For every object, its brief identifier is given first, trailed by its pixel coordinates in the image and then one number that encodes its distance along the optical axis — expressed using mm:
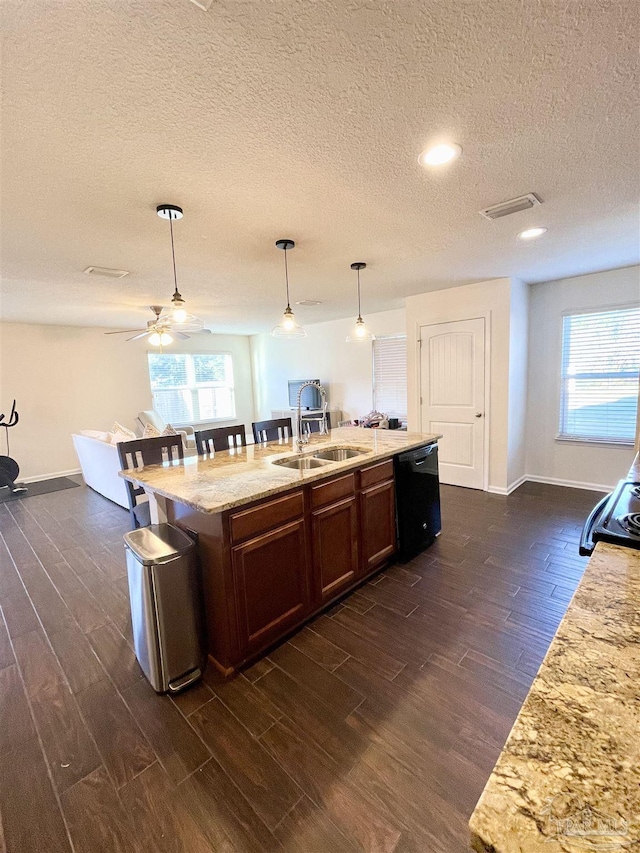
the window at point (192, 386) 7360
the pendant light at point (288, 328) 2996
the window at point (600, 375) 4066
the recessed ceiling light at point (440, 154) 1727
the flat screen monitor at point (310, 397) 7035
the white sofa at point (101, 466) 4309
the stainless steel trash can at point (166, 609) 1765
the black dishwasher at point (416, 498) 2885
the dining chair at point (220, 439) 3068
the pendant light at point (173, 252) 2205
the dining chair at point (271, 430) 3531
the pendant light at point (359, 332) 3469
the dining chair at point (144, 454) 2846
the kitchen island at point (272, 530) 1852
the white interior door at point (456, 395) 4434
